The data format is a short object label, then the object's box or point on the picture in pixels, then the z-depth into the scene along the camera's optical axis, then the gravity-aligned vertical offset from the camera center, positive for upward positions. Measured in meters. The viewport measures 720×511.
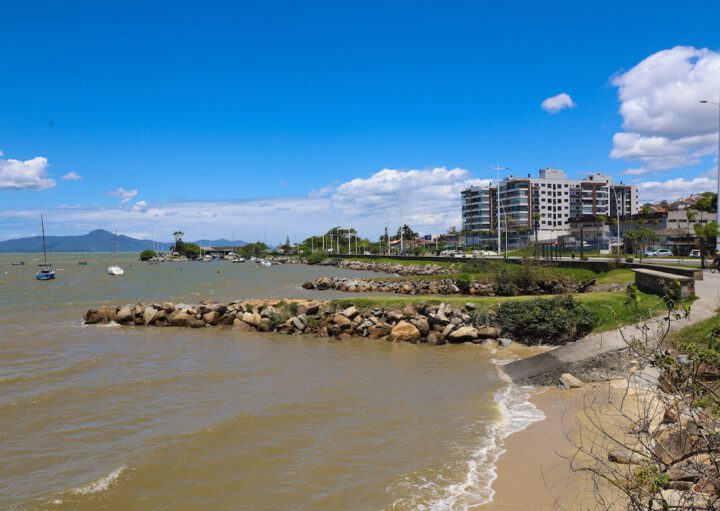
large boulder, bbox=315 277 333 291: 57.32 -4.51
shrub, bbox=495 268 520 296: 36.77 -3.31
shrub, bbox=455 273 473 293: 42.78 -3.59
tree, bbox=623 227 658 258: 55.65 -0.22
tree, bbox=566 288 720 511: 5.06 -2.99
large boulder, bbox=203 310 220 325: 29.09 -3.97
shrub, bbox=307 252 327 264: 149.00 -4.21
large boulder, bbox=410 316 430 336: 22.84 -3.68
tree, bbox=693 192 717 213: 77.35 +4.06
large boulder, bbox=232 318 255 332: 27.28 -4.21
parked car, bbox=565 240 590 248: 90.94 -1.47
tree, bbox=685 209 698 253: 70.85 +2.29
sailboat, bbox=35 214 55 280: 86.94 -3.83
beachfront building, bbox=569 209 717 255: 77.31 +1.38
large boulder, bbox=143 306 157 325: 30.17 -3.82
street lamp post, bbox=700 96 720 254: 36.44 +2.17
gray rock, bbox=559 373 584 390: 13.76 -3.85
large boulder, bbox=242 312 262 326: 27.30 -3.82
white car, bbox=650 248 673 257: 62.65 -2.48
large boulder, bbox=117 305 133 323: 30.69 -3.87
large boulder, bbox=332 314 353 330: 24.66 -3.71
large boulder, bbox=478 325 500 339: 21.47 -3.87
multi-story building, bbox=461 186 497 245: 186.38 +11.27
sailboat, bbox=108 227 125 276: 102.31 -4.26
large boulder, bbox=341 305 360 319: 25.28 -3.40
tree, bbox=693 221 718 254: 41.75 -0.03
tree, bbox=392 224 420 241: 193.02 +2.42
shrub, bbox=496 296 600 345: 19.28 -3.18
